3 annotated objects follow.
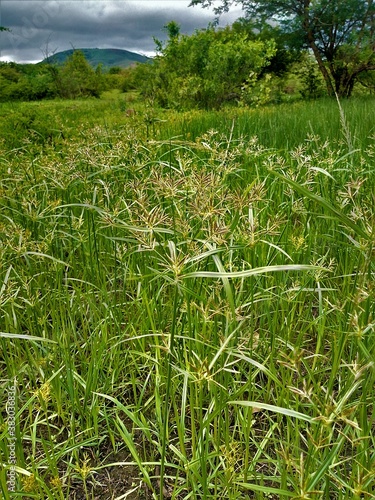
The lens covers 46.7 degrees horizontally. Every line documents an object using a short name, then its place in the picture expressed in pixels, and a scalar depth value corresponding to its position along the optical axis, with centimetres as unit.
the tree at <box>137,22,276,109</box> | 859
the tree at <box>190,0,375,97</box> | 1033
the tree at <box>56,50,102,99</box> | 1441
